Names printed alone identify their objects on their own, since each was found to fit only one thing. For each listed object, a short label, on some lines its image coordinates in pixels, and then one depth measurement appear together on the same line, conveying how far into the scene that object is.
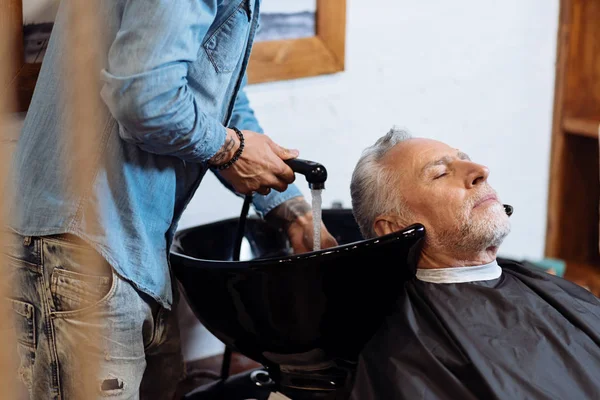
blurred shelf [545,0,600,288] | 2.79
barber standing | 1.64
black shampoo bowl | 1.73
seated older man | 1.72
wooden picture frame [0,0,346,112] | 2.30
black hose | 1.94
